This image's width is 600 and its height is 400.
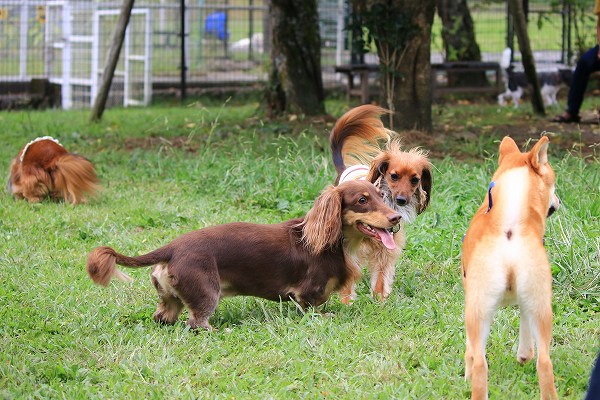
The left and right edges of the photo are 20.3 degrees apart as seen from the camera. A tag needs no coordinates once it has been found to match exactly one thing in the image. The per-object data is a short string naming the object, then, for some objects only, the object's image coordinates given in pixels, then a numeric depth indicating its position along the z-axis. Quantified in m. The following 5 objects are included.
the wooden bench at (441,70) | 26.43
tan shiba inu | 5.83
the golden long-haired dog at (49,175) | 14.32
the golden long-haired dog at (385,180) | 9.65
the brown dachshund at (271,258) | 8.50
